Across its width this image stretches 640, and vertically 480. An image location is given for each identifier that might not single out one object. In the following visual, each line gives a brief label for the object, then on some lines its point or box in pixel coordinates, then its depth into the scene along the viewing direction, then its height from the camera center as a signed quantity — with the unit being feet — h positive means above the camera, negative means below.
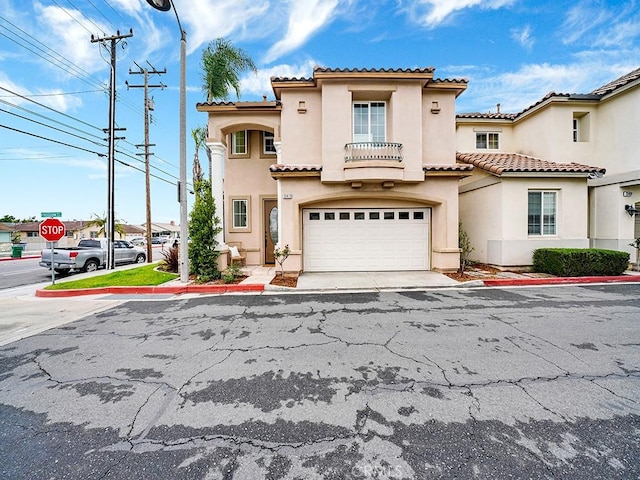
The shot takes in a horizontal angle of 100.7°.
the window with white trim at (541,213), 36.19 +3.18
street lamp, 29.22 +7.64
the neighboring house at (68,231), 141.57 +4.82
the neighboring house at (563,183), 35.53 +7.41
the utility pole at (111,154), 42.78 +13.68
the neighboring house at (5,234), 136.98 +2.72
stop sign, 30.01 +1.03
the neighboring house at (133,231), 200.05 +5.92
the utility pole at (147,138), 52.75 +20.20
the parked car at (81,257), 41.01 -2.84
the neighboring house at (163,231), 229.93 +6.67
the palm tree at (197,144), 48.70 +17.53
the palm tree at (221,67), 43.01 +28.25
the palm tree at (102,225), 132.77 +6.63
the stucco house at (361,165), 32.48 +8.93
